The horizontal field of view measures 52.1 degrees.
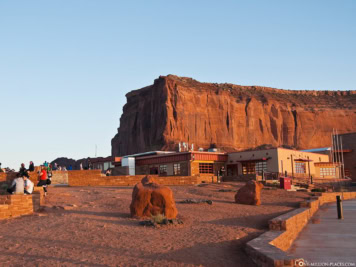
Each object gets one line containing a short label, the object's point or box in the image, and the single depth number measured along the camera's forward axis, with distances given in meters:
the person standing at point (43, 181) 16.66
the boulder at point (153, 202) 10.95
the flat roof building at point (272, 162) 39.94
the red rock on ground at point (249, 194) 17.18
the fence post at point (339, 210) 15.66
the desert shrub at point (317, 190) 30.77
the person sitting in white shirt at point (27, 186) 12.83
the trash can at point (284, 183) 27.21
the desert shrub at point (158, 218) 10.00
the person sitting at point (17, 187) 12.55
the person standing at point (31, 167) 21.64
